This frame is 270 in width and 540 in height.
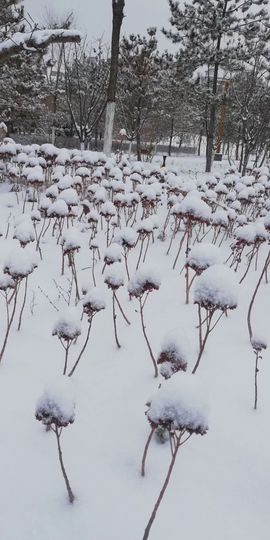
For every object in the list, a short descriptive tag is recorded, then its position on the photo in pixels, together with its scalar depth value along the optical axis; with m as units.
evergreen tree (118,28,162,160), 20.88
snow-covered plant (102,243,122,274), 3.90
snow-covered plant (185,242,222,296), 3.19
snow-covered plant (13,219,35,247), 4.11
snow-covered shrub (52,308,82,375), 2.71
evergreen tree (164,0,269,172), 18.66
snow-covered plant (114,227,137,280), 4.15
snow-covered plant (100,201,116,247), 5.74
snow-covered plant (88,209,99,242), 5.92
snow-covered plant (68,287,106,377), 3.10
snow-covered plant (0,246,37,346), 3.16
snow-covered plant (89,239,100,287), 5.17
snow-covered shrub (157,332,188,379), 2.43
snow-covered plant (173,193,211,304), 4.39
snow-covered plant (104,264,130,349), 3.42
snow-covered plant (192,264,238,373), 2.37
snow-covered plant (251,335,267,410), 2.92
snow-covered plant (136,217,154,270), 4.76
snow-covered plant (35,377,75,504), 1.88
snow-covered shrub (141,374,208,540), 1.65
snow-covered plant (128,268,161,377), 3.06
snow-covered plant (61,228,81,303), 4.13
